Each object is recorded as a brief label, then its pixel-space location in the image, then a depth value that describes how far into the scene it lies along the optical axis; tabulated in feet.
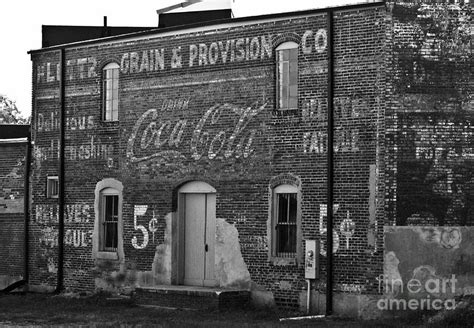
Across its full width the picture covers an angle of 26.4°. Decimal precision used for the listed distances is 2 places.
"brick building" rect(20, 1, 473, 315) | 72.54
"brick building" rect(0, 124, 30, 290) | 98.22
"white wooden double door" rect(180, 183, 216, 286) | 84.07
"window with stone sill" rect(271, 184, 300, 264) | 78.02
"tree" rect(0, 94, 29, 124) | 239.05
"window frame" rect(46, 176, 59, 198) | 95.55
